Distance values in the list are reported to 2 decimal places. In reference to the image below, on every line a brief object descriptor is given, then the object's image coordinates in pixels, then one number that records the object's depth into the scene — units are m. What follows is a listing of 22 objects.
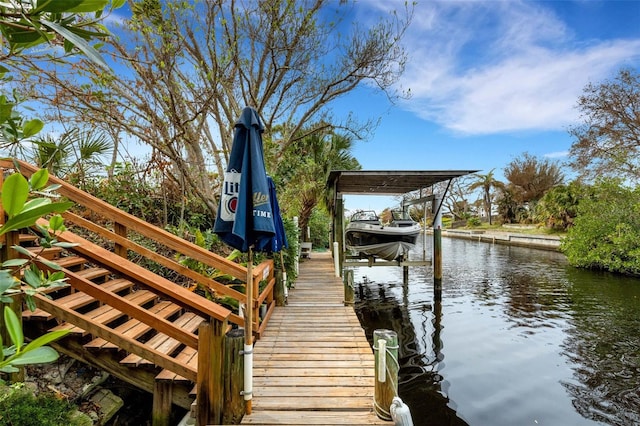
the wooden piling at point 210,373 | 2.42
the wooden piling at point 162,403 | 2.88
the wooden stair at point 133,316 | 2.55
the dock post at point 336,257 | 8.35
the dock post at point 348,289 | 5.78
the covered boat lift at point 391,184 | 8.09
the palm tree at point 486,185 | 37.29
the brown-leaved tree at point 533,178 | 33.91
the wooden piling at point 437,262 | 9.40
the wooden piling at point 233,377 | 2.47
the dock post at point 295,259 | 7.24
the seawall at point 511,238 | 20.94
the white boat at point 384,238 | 9.70
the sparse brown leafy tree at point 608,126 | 17.58
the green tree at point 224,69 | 5.56
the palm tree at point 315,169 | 10.47
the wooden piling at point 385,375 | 2.40
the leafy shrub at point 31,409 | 2.22
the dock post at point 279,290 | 5.76
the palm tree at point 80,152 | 5.59
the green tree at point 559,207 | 22.91
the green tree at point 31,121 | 0.84
